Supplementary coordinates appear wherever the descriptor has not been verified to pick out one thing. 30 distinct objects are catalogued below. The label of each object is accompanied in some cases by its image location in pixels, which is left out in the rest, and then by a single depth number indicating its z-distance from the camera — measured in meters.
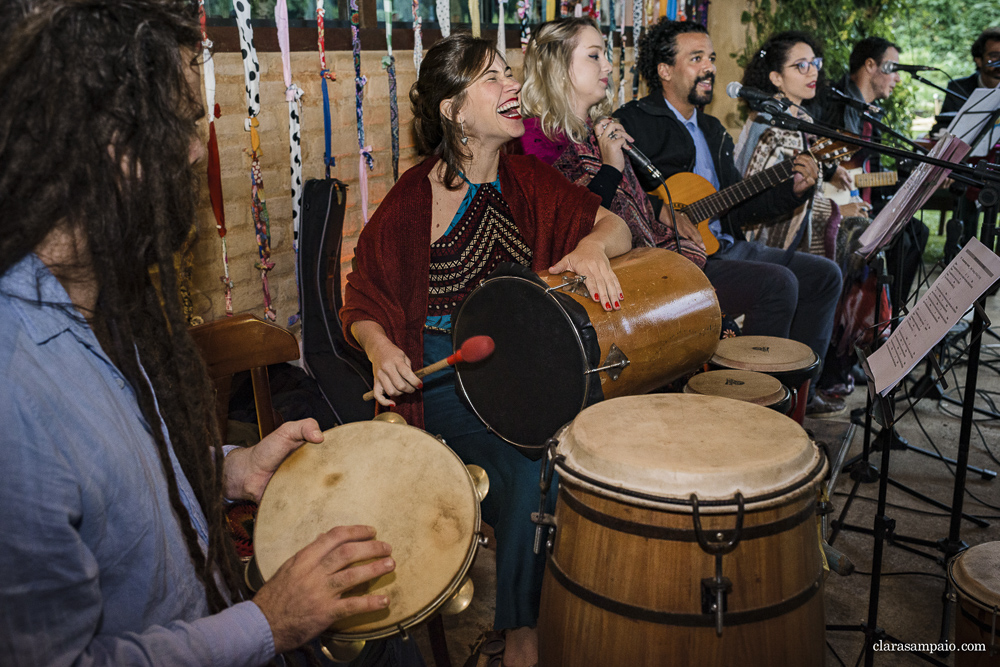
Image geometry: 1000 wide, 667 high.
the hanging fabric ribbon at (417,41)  3.02
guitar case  2.44
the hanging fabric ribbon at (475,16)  3.27
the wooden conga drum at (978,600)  1.66
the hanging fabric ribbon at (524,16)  3.87
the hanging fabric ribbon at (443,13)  3.14
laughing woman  2.19
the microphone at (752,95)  1.97
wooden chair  2.04
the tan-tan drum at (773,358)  2.66
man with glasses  4.87
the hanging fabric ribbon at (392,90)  2.97
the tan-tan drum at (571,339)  1.79
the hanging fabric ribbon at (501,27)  3.53
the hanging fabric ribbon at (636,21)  4.63
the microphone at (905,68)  2.81
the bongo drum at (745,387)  2.38
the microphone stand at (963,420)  1.83
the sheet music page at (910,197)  2.02
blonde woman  3.01
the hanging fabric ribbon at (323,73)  2.68
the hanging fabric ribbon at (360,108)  2.79
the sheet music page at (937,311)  1.56
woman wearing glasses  4.17
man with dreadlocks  0.87
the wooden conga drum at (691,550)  1.31
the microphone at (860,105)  2.89
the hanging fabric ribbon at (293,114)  2.53
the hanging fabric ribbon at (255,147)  2.39
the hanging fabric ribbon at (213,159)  2.29
